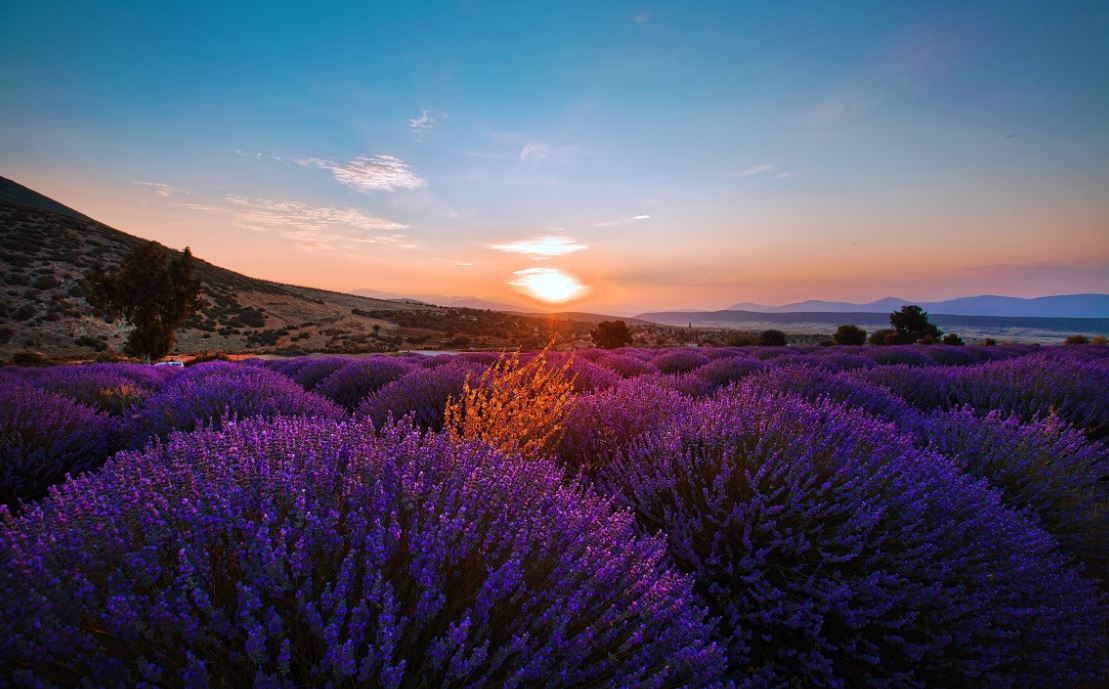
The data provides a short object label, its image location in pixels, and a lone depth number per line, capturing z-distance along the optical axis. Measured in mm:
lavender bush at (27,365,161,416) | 4742
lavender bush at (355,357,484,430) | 4402
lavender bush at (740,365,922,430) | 4531
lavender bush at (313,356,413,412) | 6141
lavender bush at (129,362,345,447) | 3771
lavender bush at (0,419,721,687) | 1090
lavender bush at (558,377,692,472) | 3529
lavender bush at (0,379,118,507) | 3113
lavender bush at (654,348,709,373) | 9250
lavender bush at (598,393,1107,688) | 1971
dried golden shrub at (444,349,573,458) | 3164
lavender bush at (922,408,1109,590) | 2979
